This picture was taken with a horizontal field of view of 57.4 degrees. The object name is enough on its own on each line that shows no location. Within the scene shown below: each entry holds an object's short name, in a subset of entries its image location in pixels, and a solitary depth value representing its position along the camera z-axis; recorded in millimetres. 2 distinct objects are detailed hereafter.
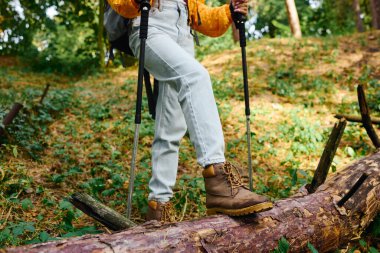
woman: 2416
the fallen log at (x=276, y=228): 1907
